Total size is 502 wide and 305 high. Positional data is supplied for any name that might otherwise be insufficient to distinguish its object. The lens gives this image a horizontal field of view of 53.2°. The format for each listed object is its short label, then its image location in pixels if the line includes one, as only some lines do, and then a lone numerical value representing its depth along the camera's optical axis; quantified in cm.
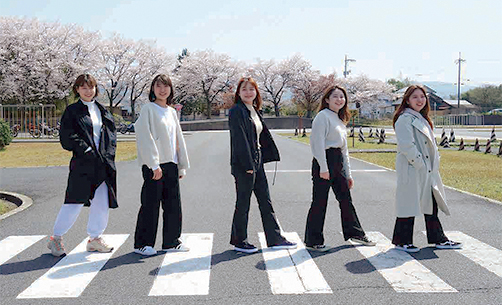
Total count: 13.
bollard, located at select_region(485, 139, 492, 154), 1962
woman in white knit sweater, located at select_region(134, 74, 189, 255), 494
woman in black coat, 491
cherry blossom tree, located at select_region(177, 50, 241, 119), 6781
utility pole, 7988
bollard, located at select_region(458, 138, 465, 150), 2187
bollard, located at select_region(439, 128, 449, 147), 2380
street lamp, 7362
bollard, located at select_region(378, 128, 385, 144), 2776
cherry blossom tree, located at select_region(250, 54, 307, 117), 7112
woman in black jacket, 502
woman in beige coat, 523
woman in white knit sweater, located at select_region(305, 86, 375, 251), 521
